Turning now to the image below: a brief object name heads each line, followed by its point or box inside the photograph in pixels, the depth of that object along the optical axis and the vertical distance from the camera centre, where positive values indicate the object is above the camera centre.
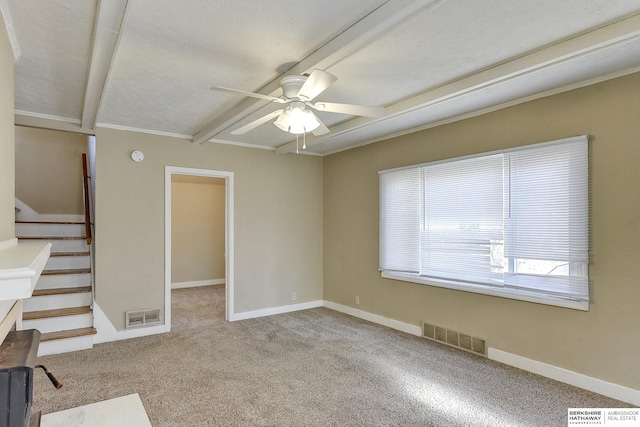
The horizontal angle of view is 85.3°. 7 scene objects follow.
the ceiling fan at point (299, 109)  2.46 +0.80
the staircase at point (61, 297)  3.61 -0.90
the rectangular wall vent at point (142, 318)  4.11 -1.23
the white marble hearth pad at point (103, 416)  1.62 -0.97
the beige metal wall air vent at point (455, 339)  3.53 -1.32
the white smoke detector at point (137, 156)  4.18 +0.73
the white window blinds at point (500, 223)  2.88 -0.07
